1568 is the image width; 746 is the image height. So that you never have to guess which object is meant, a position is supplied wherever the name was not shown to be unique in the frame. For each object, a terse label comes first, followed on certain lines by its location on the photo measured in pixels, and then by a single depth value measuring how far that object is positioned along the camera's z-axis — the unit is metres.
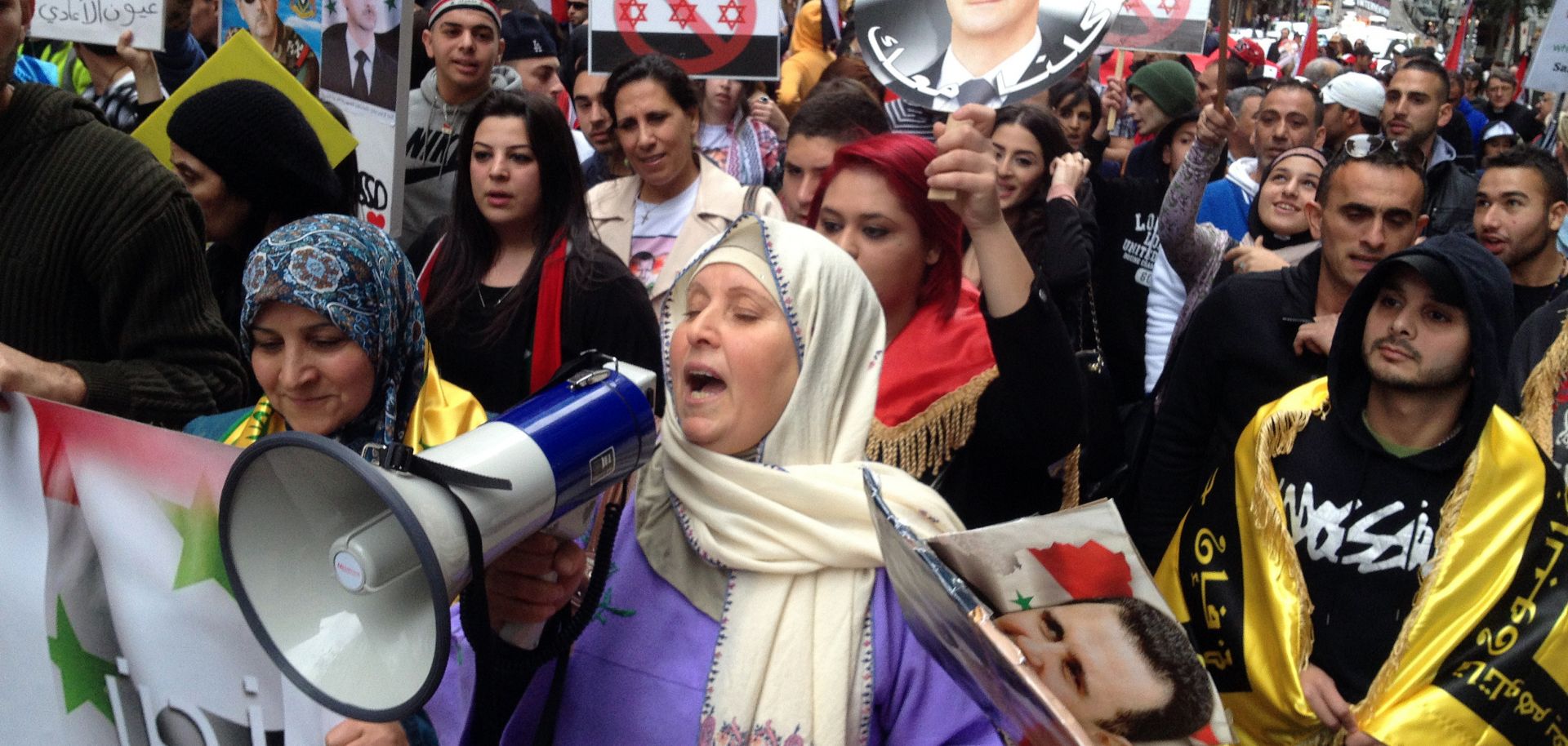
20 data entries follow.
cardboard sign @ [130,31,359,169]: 3.57
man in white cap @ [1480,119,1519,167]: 10.72
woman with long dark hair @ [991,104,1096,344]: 4.04
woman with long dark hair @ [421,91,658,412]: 3.41
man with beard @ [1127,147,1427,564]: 3.20
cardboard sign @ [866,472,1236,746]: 1.44
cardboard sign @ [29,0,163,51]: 4.50
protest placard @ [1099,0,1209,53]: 5.16
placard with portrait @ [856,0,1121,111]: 2.71
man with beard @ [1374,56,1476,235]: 7.00
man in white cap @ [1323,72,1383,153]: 7.29
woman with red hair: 2.59
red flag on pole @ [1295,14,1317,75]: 12.30
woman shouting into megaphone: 1.86
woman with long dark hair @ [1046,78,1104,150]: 6.92
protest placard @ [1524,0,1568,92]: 7.84
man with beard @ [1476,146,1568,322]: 4.73
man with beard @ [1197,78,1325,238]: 5.45
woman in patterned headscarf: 2.25
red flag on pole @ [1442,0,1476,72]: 14.21
